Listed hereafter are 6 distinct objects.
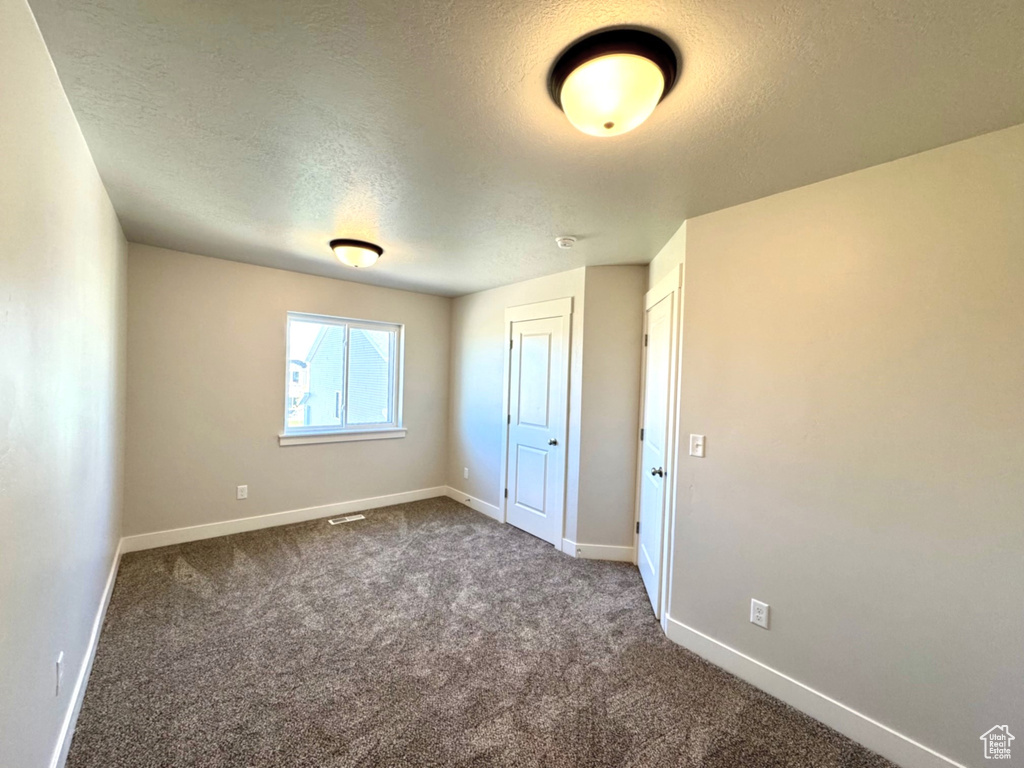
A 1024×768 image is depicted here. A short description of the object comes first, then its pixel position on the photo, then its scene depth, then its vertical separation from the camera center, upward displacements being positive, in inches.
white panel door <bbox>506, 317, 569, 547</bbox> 138.0 -17.0
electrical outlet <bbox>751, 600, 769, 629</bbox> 76.4 -42.7
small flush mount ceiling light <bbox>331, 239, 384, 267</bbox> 109.9 +33.1
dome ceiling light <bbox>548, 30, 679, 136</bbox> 42.9 +33.7
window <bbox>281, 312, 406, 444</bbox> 154.6 -2.7
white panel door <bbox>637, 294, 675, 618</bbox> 99.7 -17.7
